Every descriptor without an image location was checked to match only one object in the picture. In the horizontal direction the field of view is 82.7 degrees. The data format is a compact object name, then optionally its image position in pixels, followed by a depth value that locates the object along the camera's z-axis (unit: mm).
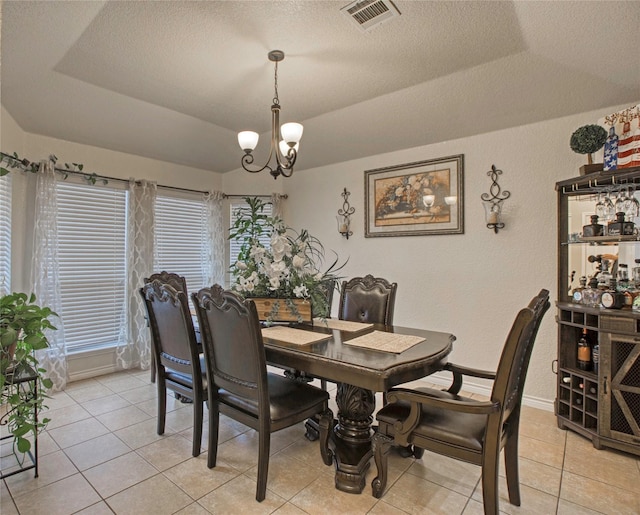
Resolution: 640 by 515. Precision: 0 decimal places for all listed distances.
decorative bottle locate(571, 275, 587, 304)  2696
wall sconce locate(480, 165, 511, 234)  3273
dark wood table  1726
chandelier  2398
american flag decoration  2387
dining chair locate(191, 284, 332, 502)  1877
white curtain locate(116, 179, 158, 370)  4031
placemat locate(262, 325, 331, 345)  2180
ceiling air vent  2041
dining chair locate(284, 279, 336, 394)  2547
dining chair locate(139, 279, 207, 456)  2271
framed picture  3578
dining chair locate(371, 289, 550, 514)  1578
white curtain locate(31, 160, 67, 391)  3359
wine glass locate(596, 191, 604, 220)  2676
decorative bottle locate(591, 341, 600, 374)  2507
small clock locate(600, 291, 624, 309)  2457
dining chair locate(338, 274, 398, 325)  2920
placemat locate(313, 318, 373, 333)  2523
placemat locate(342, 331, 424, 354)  2014
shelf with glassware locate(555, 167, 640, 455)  2355
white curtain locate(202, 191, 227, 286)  4738
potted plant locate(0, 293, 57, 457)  1853
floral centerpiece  2500
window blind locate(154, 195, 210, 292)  4383
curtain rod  3257
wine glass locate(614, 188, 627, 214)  2541
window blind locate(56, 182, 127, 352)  3662
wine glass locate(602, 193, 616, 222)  2607
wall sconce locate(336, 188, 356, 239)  4332
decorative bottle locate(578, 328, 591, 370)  2633
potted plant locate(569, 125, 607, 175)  2516
